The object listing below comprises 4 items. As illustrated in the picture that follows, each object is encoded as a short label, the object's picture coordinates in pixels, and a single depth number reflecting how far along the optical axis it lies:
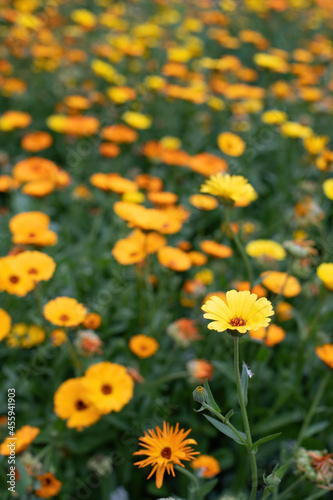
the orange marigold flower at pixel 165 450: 0.91
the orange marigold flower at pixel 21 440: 1.27
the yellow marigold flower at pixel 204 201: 1.95
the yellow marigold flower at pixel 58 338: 1.68
